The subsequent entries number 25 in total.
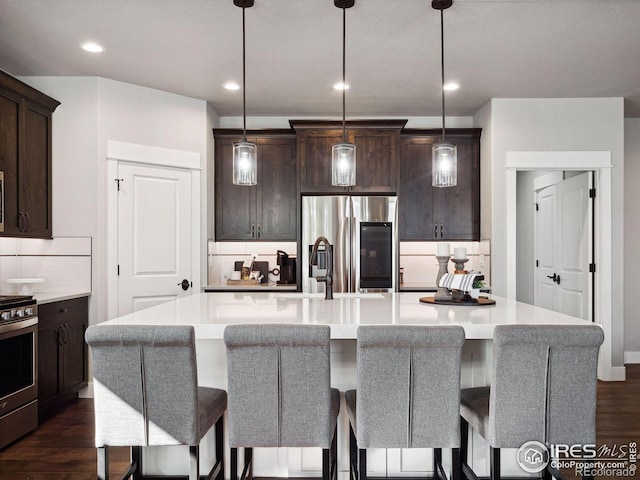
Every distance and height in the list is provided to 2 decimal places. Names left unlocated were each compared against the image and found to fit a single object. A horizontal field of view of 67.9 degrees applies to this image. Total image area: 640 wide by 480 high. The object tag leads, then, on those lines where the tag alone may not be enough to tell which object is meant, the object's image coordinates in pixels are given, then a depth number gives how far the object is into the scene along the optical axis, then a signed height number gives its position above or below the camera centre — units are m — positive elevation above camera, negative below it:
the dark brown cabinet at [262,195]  4.96 +0.46
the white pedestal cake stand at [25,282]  3.49 -0.32
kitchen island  2.09 -0.56
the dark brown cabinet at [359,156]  4.77 +0.83
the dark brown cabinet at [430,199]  4.91 +0.41
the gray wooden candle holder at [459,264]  2.68 -0.15
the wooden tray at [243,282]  4.77 -0.44
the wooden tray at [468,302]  2.52 -0.35
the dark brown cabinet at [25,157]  3.41 +0.63
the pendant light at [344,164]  2.61 +0.41
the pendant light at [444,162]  2.69 +0.43
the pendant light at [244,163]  2.69 +0.43
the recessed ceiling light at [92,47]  3.33 +1.37
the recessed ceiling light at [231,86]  4.15 +1.36
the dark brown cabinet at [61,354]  3.35 -0.86
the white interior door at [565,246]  4.73 -0.09
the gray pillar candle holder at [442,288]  2.65 -0.28
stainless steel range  2.90 -0.82
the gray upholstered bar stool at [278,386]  1.62 -0.52
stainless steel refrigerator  4.55 +0.01
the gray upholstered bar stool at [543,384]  1.63 -0.51
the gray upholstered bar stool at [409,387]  1.62 -0.52
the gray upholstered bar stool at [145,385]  1.64 -0.52
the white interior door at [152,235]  4.08 +0.04
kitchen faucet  2.57 -0.17
